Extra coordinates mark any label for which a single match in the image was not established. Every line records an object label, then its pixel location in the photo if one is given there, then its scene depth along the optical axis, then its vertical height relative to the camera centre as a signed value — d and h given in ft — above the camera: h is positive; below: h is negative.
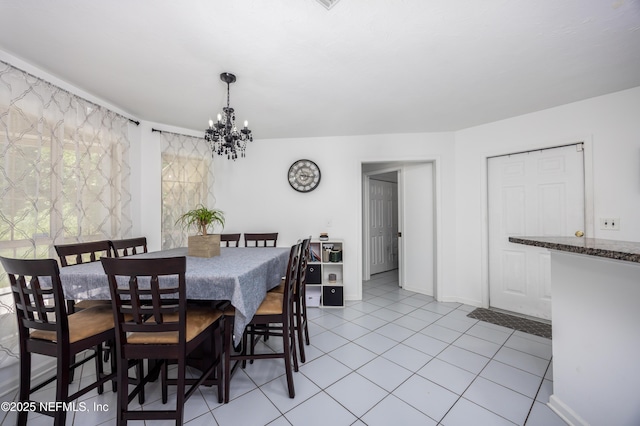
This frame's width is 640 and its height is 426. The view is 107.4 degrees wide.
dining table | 4.80 -1.43
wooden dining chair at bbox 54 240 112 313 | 5.95 -0.95
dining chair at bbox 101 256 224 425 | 3.98 -2.02
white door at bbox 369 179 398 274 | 15.74 -0.88
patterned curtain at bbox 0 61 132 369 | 5.81 +1.31
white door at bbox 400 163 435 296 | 12.17 -0.85
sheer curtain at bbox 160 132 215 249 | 10.52 +1.72
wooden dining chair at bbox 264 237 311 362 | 6.61 -2.20
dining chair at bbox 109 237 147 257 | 7.16 -0.94
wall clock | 12.12 +2.04
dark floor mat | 8.38 -4.24
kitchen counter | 3.83 -2.18
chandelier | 6.69 +2.45
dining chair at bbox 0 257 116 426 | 4.01 -2.19
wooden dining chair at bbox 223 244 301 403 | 5.29 -2.46
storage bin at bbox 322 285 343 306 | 10.84 -3.74
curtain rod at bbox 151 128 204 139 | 10.27 +3.80
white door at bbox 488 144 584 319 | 8.66 -0.09
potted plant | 6.81 -0.71
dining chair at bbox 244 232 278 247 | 10.07 -0.94
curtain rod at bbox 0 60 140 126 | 6.04 +3.86
